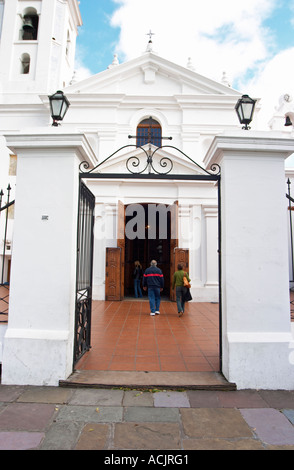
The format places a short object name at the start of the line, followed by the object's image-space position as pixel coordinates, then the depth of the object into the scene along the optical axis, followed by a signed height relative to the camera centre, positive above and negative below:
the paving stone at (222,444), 2.68 -1.66
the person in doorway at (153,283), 8.70 -0.79
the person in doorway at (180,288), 8.70 -0.94
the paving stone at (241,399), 3.50 -1.68
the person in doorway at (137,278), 12.16 -0.92
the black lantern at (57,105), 4.45 +2.13
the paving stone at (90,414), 3.12 -1.67
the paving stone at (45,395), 3.55 -1.69
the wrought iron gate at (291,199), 4.43 +0.85
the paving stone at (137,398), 3.48 -1.67
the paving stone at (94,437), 2.66 -1.65
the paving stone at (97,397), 3.48 -1.67
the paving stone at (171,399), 3.46 -1.67
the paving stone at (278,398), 3.52 -1.69
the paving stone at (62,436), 2.66 -1.66
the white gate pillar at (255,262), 3.98 -0.08
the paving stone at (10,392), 3.60 -1.70
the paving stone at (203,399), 3.47 -1.68
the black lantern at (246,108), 4.38 +2.09
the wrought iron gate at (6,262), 12.61 -0.42
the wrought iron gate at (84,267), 4.57 -0.22
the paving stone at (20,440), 2.66 -1.66
